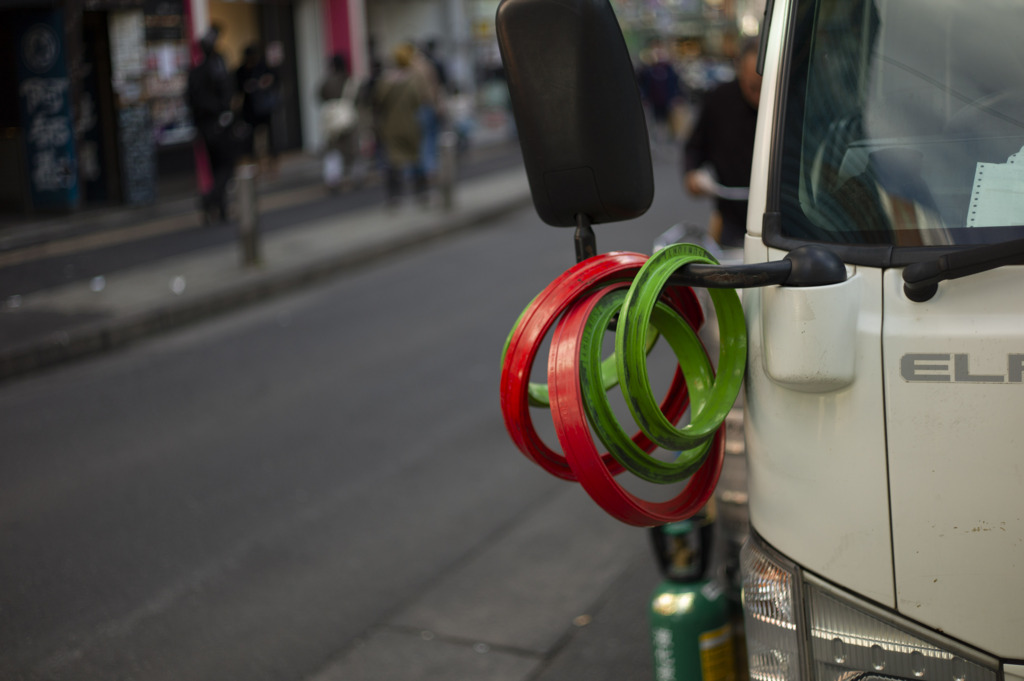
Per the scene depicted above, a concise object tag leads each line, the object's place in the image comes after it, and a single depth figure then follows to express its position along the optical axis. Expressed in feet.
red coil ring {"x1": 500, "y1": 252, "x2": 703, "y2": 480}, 7.70
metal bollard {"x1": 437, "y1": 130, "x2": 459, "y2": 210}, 47.52
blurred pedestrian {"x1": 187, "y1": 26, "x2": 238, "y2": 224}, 46.29
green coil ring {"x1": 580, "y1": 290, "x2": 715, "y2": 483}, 7.45
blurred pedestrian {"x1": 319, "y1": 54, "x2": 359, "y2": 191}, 55.42
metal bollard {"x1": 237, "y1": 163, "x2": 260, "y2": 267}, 36.50
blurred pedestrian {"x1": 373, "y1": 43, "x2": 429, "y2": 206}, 49.21
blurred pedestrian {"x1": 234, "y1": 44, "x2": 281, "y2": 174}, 54.75
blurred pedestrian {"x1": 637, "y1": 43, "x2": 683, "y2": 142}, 76.69
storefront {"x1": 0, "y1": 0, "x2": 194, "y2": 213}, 48.16
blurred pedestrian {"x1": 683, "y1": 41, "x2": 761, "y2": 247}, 19.26
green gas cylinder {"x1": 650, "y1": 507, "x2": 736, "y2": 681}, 10.60
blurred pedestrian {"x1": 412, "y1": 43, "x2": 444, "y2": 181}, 51.55
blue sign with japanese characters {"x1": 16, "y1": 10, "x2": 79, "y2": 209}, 48.03
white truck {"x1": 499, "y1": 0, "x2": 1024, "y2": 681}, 6.70
